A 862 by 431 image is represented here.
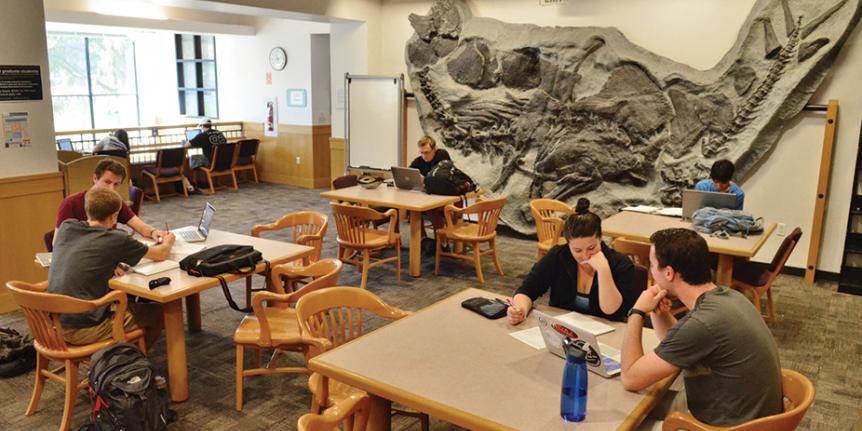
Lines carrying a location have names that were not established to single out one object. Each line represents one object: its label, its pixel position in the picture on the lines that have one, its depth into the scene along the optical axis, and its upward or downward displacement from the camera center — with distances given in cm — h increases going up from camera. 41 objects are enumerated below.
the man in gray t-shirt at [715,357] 198 -75
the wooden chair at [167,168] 945 -96
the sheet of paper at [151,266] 347 -87
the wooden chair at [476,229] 554 -107
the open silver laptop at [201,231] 412 -81
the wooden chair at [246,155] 1065 -84
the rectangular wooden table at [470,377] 194 -88
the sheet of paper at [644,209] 534 -81
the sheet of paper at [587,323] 262 -87
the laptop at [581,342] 216 -79
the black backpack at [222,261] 343 -83
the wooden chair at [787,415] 193 -90
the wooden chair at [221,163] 1016 -93
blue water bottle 188 -79
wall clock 1073 +74
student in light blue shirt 489 -52
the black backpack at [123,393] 288 -127
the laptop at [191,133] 1067 -50
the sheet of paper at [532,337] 245 -87
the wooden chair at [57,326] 296 -105
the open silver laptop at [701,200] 468 -65
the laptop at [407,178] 615 -67
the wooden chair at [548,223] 516 -90
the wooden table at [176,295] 322 -93
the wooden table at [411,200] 553 -81
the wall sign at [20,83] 468 +12
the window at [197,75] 1224 +52
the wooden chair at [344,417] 185 -95
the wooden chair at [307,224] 446 -84
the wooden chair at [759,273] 444 -112
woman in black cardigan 274 -73
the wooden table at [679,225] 414 -84
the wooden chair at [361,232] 521 -104
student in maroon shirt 409 -64
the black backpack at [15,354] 379 -146
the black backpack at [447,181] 589 -67
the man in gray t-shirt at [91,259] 321 -77
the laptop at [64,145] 943 -63
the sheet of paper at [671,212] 514 -80
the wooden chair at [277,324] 317 -113
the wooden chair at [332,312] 270 -89
